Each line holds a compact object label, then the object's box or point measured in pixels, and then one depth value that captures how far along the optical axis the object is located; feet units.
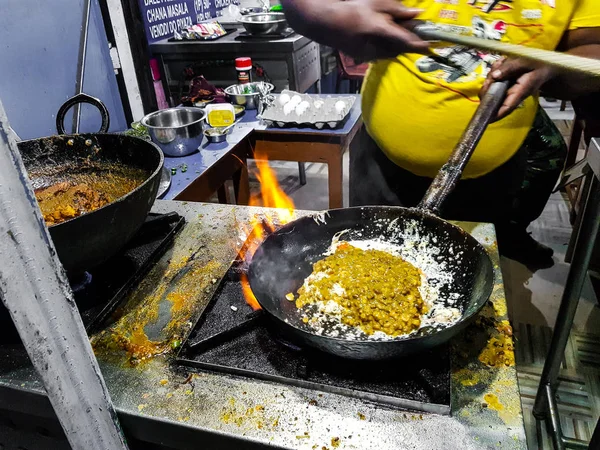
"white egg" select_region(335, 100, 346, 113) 9.05
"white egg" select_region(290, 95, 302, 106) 9.51
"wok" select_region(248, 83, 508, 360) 2.80
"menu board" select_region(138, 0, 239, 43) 12.12
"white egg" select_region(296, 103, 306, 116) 9.19
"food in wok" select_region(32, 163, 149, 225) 3.77
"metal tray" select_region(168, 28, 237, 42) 12.48
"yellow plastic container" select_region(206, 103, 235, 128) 9.22
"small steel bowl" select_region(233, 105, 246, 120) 9.94
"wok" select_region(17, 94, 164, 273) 2.80
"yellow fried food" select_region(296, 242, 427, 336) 2.94
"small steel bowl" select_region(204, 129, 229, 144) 8.55
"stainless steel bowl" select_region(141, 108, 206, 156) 7.77
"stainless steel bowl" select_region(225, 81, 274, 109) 10.16
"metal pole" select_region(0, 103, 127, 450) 1.66
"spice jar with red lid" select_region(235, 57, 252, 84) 10.77
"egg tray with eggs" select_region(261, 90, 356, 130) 8.79
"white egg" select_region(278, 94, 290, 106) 9.56
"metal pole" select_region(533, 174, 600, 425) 4.89
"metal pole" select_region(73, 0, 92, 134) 9.58
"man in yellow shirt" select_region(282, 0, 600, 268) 4.10
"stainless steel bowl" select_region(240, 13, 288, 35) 11.56
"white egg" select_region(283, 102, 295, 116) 9.18
